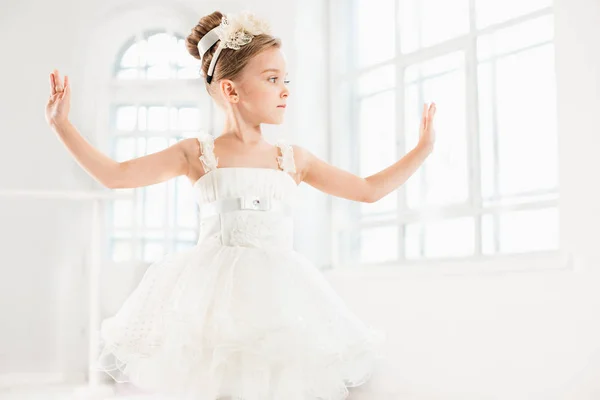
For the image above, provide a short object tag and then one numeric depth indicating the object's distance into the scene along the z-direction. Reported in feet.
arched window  13.17
